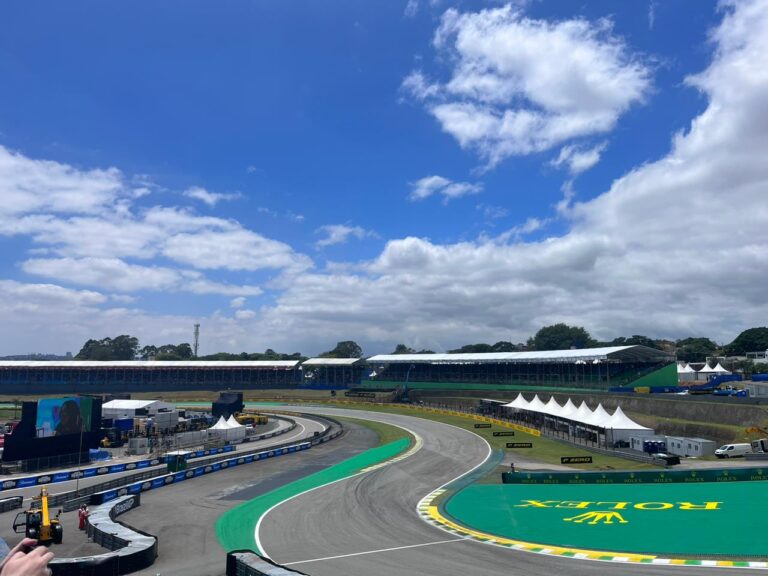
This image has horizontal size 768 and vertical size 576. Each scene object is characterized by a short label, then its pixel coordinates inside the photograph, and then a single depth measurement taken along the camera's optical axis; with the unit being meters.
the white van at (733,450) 44.08
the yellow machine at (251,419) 80.19
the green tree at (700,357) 195.93
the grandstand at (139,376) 133.12
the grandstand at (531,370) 78.75
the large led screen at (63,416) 48.69
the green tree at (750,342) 172.50
